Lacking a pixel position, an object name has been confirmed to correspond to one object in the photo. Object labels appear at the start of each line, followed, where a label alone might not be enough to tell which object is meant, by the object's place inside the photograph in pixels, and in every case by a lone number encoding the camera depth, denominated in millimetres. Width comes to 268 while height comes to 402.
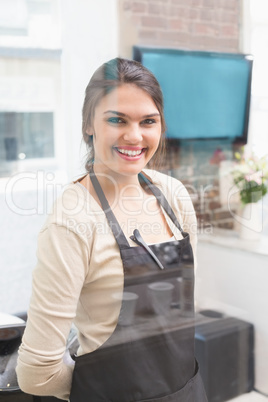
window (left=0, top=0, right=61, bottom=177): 1232
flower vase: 1844
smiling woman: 951
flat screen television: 1647
